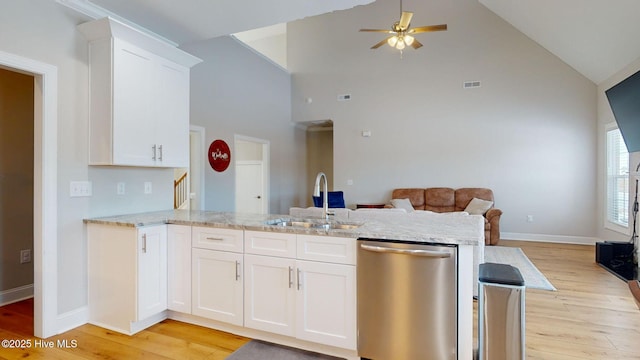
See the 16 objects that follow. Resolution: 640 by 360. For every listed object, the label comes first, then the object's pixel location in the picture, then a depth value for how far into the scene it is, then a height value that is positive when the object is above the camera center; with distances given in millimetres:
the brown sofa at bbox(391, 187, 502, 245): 6422 -351
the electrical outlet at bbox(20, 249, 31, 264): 3238 -776
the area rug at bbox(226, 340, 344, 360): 2199 -1211
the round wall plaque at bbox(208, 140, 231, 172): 5375 +412
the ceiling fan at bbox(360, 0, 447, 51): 4480 +2106
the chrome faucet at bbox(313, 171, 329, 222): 2660 -203
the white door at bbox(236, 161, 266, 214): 7148 -167
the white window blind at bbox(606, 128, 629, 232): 4922 -22
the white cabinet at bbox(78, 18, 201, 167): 2658 +736
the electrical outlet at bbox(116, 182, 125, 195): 3005 -82
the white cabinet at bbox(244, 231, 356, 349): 2088 -768
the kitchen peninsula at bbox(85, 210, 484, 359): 2080 -692
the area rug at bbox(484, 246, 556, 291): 3678 -1164
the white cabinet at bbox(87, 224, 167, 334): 2492 -773
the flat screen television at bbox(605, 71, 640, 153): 3816 +918
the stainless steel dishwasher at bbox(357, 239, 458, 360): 1831 -712
